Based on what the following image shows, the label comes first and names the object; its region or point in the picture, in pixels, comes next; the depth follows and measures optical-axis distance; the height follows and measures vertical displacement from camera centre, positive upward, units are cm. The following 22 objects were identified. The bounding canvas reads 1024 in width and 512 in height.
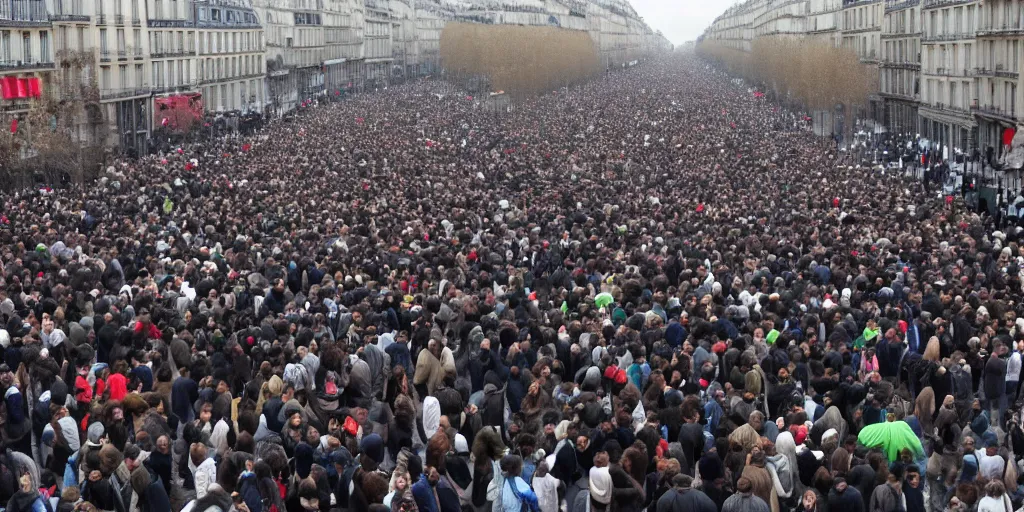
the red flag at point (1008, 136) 5128 -331
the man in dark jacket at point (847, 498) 1189 -364
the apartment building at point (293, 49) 10708 +52
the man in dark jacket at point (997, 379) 1680 -383
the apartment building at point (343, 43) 13025 +105
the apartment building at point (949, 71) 6153 -126
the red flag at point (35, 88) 5753 -106
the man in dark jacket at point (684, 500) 1146 -350
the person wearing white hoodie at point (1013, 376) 1709 -386
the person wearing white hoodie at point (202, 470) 1255 -350
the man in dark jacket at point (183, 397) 1577 -361
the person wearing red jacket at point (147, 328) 1823 -333
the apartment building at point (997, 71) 5300 -109
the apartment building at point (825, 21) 10294 +181
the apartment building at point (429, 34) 18225 +238
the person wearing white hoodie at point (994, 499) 1148 -355
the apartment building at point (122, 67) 6644 -39
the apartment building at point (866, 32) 8625 +77
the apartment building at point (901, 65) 7562 -115
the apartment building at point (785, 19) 12700 +261
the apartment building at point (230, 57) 8425 +1
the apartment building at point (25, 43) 5666 +70
